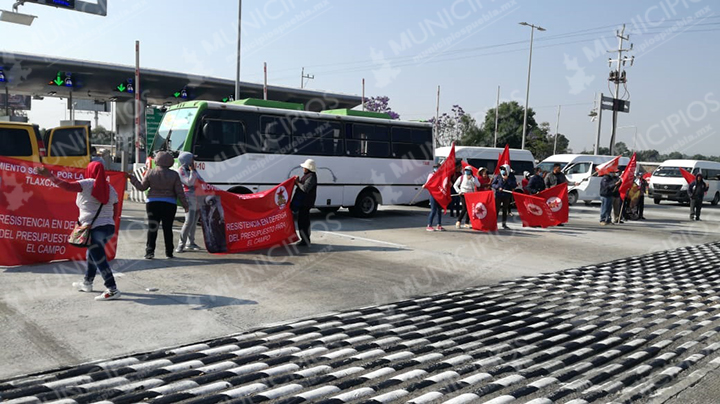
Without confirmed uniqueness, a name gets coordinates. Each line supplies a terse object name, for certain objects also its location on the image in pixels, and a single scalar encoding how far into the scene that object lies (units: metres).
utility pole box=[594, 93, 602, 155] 38.94
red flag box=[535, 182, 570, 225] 16.03
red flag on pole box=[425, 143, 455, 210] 14.08
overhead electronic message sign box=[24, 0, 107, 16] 13.80
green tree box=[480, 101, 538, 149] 59.00
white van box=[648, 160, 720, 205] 28.86
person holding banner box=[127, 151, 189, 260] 8.87
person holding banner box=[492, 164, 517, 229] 15.23
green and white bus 13.70
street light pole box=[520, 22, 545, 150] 40.69
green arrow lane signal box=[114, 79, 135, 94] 29.33
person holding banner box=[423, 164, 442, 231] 14.65
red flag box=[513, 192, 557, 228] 15.73
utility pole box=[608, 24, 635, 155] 42.62
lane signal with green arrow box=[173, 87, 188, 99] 31.22
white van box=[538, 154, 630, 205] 26.06
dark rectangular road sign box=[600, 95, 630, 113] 39.34
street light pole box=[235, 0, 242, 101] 26.02
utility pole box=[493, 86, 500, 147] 54.64
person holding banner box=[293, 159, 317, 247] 11.00
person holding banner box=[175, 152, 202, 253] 9.88
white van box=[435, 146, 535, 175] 23.53
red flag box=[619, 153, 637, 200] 18.52
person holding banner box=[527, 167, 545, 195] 17.89
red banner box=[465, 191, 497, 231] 14.68
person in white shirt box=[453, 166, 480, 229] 15.19
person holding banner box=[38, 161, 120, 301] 6.48
